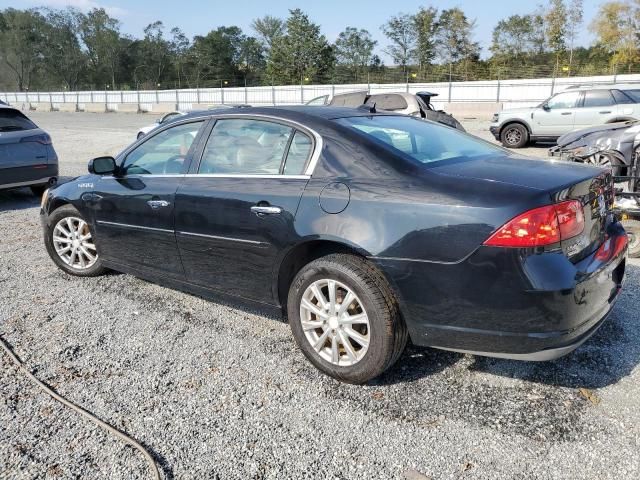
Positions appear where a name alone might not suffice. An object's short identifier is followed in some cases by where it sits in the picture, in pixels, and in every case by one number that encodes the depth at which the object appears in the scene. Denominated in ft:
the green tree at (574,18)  171.12
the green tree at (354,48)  225.76
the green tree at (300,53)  223.10
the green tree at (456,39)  197.67
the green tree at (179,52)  278.26
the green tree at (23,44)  283.38
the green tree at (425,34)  204.85
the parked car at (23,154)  26.16
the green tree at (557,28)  174.29
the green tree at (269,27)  268.21
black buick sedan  8.27
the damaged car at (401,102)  35.78
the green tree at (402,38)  209.67
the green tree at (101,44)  288.92
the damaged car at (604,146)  21.91
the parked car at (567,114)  43.42
